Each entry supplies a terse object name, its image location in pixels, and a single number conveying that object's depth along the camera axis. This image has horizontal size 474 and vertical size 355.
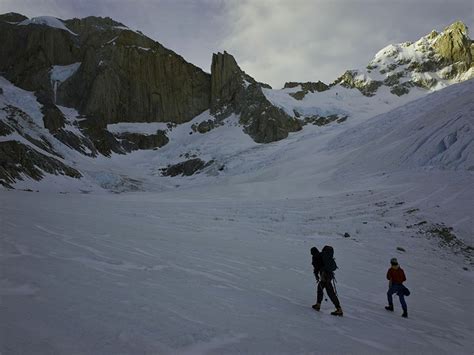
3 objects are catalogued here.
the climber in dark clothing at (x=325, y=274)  8.75
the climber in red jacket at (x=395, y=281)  10.47
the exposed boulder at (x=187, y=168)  92.00
